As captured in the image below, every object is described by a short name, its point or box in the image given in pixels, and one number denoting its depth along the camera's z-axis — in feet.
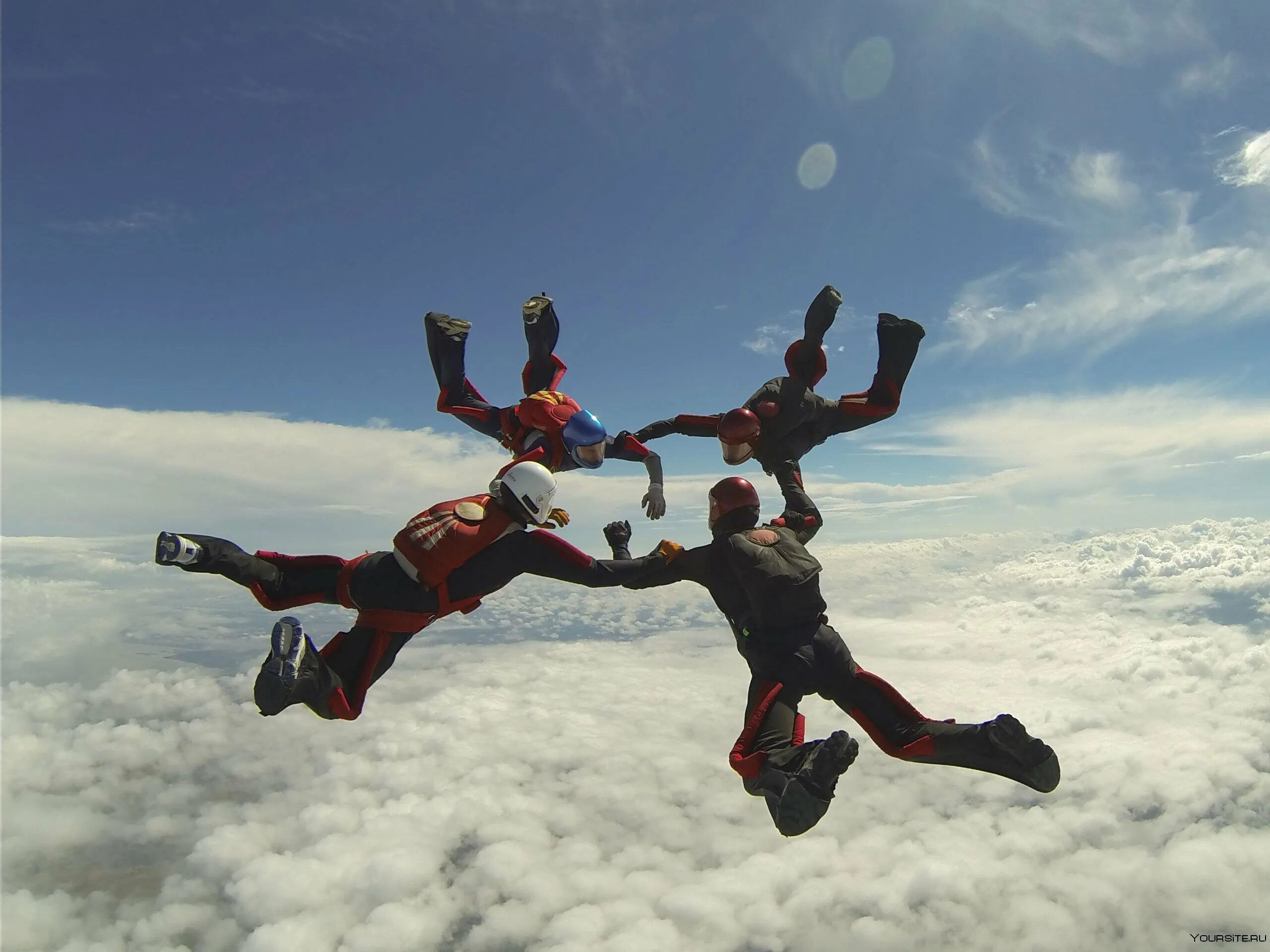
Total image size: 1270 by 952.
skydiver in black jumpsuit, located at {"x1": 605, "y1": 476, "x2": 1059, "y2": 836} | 13.93
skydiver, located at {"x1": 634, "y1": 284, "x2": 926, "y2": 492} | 19.86
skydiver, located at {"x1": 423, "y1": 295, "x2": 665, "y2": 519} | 18.69
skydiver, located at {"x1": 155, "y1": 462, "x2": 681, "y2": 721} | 15.48
